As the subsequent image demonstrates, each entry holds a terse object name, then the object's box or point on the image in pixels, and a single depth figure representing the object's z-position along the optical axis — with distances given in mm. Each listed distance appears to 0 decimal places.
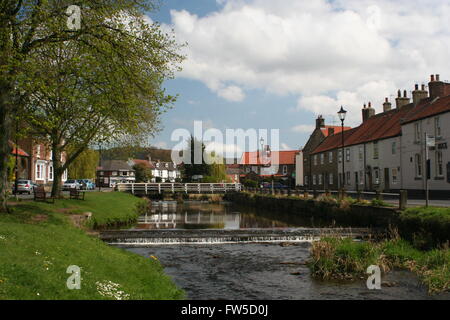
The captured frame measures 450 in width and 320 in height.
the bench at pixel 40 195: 24883
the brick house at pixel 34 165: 55438
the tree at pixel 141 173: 90875
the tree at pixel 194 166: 79181
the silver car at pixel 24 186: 42625
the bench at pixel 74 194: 30891
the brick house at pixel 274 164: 108125
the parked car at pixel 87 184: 63594
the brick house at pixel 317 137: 68688
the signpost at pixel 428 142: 17297
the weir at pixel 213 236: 19584
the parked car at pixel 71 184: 58016
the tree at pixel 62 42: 15664
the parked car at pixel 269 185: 75938
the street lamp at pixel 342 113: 28828
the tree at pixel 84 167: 68812
